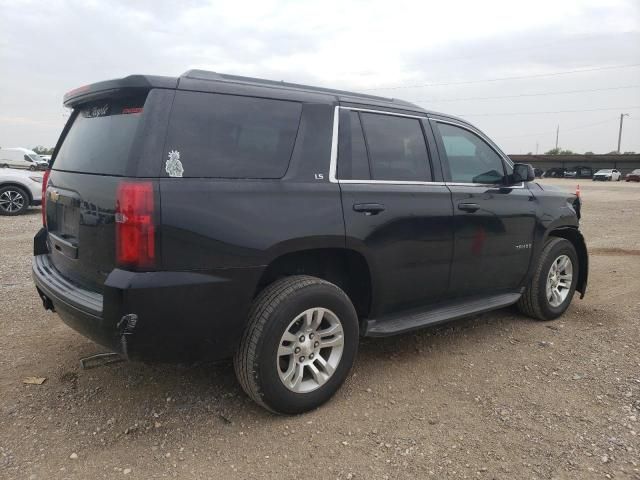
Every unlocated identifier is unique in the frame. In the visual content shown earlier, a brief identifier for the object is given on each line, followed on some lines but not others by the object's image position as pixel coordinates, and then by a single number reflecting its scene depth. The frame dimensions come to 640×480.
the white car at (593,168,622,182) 51.56
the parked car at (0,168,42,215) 11.75
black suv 2.56
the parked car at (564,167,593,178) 57.53
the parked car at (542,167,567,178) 59.59
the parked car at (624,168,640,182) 48.69
